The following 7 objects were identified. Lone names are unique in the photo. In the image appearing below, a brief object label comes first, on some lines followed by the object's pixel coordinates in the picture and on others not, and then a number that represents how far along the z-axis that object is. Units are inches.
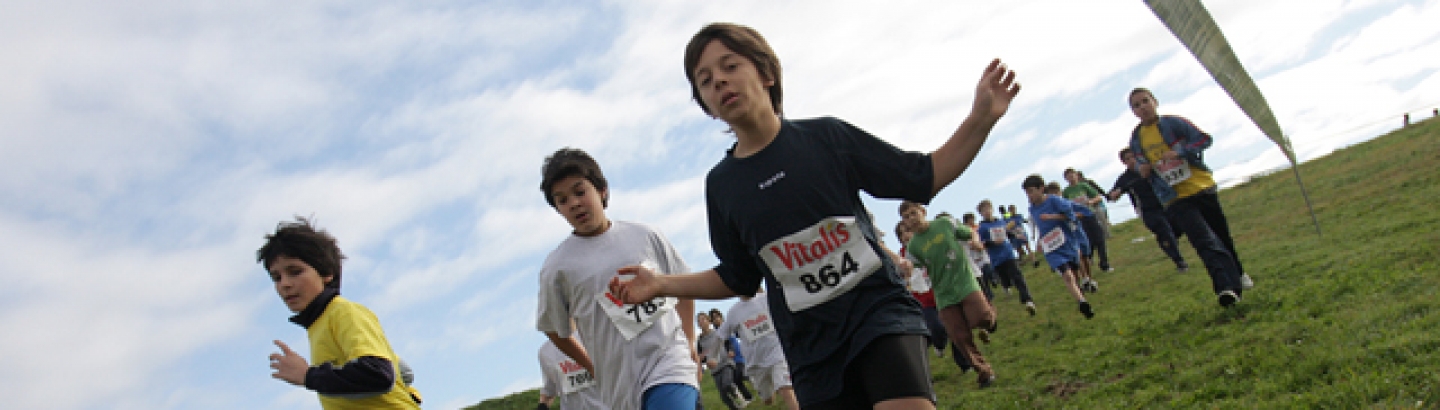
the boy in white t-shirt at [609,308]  205.2
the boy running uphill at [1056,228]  506.6
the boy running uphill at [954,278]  362.3
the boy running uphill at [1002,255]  569.6
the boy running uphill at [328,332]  159.6
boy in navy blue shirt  119.3
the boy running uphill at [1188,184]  336.2
